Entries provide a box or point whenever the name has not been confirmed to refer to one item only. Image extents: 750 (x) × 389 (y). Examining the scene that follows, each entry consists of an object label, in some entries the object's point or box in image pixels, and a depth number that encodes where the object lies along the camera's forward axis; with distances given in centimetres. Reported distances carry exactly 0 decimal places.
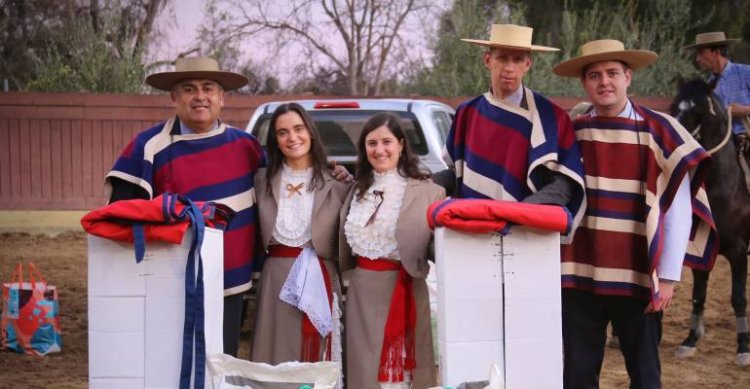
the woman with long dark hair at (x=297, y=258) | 442
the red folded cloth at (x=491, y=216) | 348
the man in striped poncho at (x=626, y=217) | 417
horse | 729
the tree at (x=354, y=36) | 2158
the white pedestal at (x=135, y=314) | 366
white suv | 743
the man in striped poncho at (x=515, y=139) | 414
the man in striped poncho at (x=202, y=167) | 446
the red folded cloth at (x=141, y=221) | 358
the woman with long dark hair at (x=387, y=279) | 429
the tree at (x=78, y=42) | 1762
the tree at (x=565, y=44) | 1834
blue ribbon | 364
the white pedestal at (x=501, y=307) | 357
